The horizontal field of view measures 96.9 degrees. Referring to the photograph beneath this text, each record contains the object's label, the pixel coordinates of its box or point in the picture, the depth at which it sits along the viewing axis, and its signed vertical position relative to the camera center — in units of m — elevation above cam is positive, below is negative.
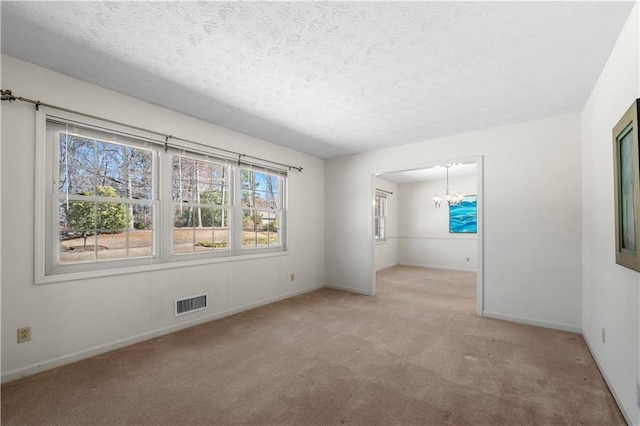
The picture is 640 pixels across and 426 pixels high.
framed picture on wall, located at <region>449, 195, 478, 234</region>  7.58 -0.02
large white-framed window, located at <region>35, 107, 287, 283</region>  2.47 +0.17
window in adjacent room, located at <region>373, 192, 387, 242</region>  7.85 -0.01
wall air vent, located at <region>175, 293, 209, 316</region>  3.27 -1.04
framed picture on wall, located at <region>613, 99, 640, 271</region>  1.57 +0.17
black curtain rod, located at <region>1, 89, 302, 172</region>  2.21 +0.93
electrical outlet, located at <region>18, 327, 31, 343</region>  2.24 -0.93
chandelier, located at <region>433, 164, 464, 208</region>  6.73 +0.41
